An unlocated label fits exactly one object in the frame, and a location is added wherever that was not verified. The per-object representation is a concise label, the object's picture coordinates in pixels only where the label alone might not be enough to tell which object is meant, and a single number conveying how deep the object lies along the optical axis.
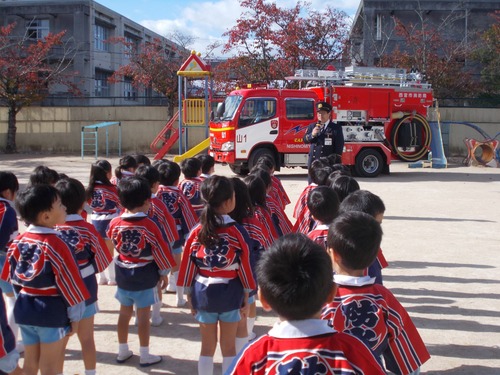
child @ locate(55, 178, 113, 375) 3.79
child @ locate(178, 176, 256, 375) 3.52
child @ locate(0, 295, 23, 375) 2.54
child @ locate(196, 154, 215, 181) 6.49
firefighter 8.12
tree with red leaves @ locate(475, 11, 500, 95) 25.55
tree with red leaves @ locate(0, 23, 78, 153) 24.02
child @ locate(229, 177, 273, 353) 3.94
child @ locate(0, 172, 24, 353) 4.31
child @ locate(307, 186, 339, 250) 3.93
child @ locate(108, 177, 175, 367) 4.12
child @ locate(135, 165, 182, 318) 4.81
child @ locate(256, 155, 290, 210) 5.92
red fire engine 16.42
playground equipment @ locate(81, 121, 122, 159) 24.93
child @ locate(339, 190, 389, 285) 3.56
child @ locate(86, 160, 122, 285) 5.87
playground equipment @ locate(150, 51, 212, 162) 18.31
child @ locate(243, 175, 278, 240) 4.80
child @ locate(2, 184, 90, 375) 3.25
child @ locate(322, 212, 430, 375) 2.52
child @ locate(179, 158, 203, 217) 6.21
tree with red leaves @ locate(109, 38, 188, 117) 26.67
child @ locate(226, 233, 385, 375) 1.86
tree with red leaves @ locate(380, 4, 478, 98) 25.89
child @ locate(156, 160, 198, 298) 5.73
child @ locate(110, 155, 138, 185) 6.43
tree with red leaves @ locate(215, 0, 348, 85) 25.14
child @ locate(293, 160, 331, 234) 4.88
